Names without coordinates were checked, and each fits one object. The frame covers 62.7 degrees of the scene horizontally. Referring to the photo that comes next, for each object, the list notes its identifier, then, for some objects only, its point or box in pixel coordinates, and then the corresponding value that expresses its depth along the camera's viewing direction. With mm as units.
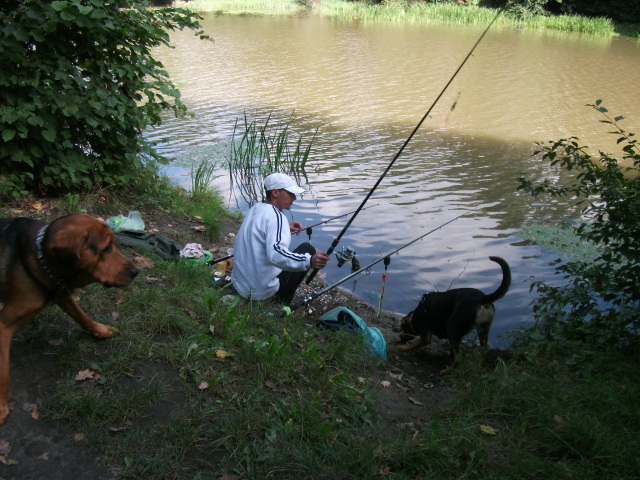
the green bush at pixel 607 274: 4445
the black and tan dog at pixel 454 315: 4953
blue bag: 4980
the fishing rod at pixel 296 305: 4932
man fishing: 4664
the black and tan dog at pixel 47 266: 3000
